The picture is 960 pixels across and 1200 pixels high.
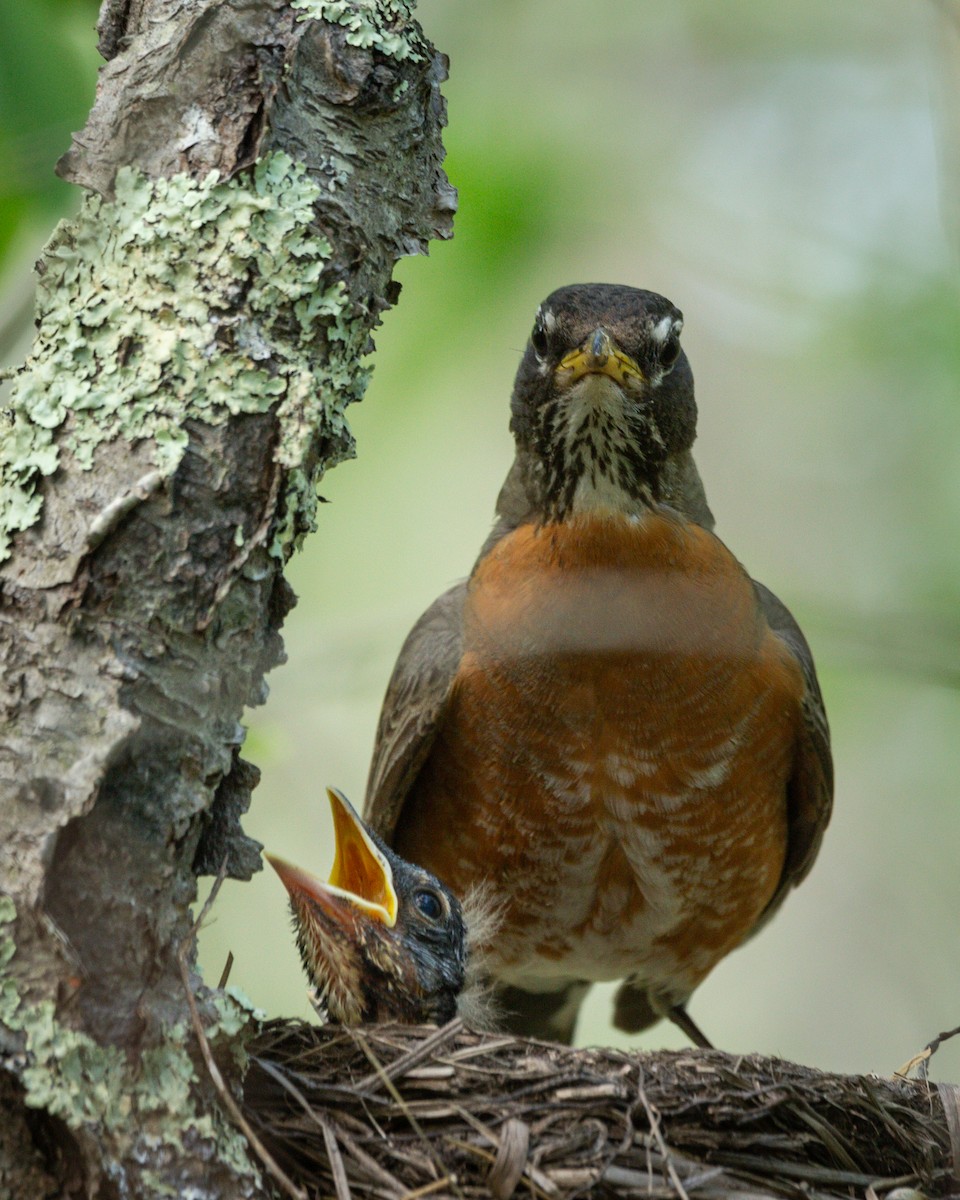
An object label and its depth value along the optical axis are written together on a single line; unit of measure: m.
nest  4.93
